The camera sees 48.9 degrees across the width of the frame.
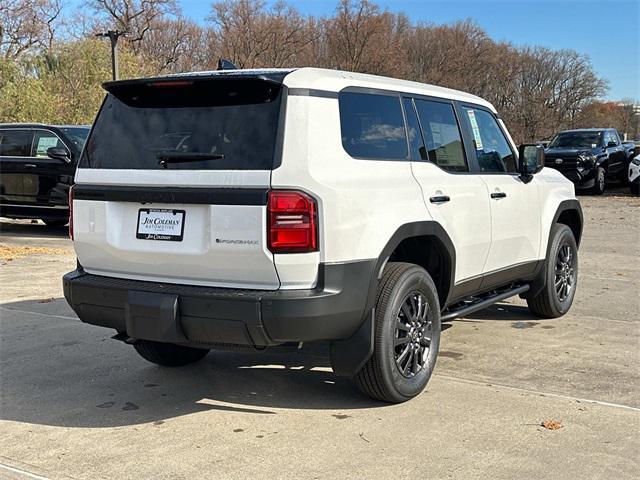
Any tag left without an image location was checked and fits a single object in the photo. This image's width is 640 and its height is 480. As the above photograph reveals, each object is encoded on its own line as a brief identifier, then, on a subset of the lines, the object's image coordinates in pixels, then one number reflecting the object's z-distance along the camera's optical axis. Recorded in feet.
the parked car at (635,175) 66.18
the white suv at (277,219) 11.96
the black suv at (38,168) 40.40
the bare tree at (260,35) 167.63
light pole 67.00
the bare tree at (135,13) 178.89
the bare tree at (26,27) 124.47
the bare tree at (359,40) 177.58
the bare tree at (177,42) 185.26
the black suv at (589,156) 66.69
